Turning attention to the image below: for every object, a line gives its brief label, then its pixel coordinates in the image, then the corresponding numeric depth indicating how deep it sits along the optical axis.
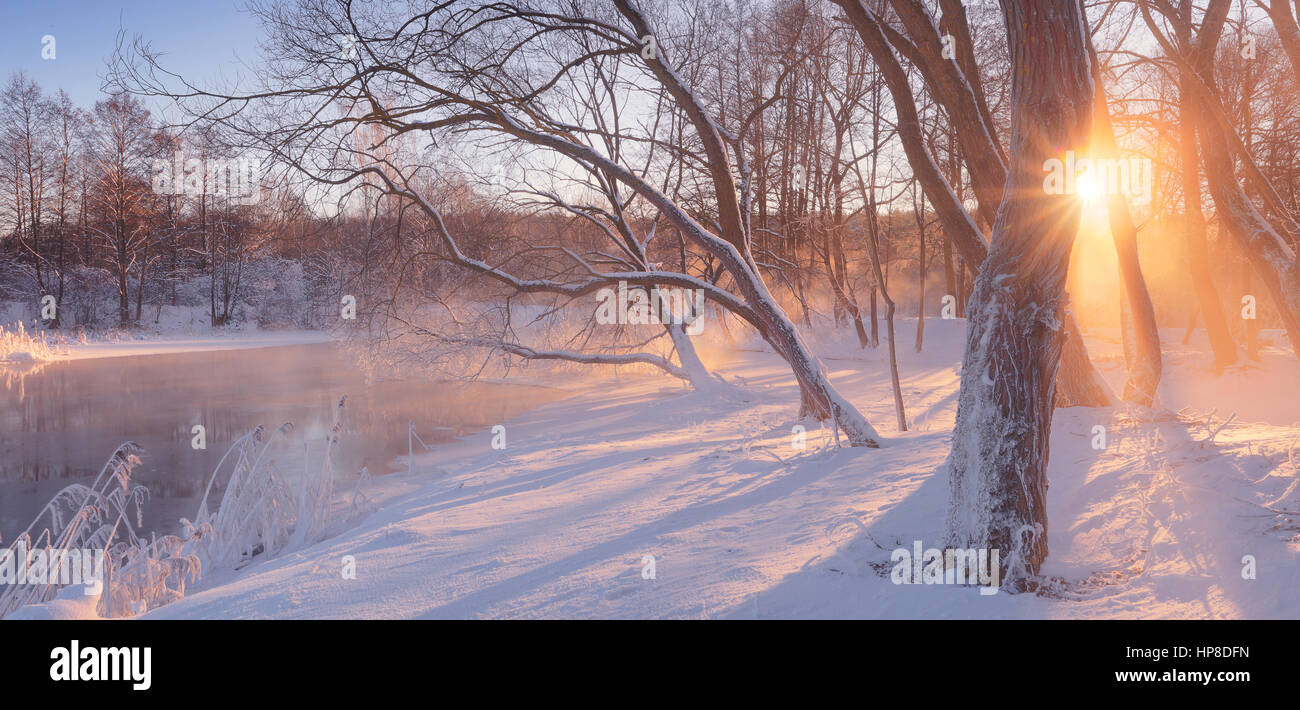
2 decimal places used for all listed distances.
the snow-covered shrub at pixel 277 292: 39.78
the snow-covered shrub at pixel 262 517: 6.07
